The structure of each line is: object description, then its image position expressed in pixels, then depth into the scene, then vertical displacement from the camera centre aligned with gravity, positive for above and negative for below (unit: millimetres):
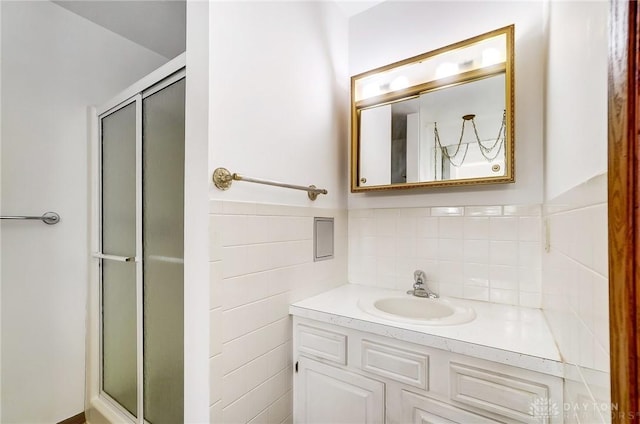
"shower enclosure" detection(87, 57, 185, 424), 1263 -210
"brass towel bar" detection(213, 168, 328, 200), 1011 +125
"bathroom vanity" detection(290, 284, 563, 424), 864 -541
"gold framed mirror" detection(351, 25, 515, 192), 1319 +492
